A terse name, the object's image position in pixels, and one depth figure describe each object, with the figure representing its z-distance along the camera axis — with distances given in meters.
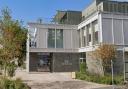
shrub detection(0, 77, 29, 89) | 6.29
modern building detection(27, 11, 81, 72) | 14.94
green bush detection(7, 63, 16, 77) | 7.27
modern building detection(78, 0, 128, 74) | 10.98
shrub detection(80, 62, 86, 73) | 12.68
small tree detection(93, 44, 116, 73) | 9.88
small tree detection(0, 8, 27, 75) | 7.05
